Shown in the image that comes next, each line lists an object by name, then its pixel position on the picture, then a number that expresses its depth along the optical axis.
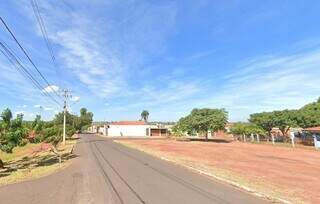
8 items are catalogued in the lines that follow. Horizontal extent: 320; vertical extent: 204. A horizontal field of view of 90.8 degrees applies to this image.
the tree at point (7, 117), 10.87
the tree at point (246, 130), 32.78
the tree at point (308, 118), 29.88
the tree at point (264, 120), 33.13
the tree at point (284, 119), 31.38
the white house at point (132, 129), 52.61
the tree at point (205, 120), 31.92
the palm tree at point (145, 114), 90.21
